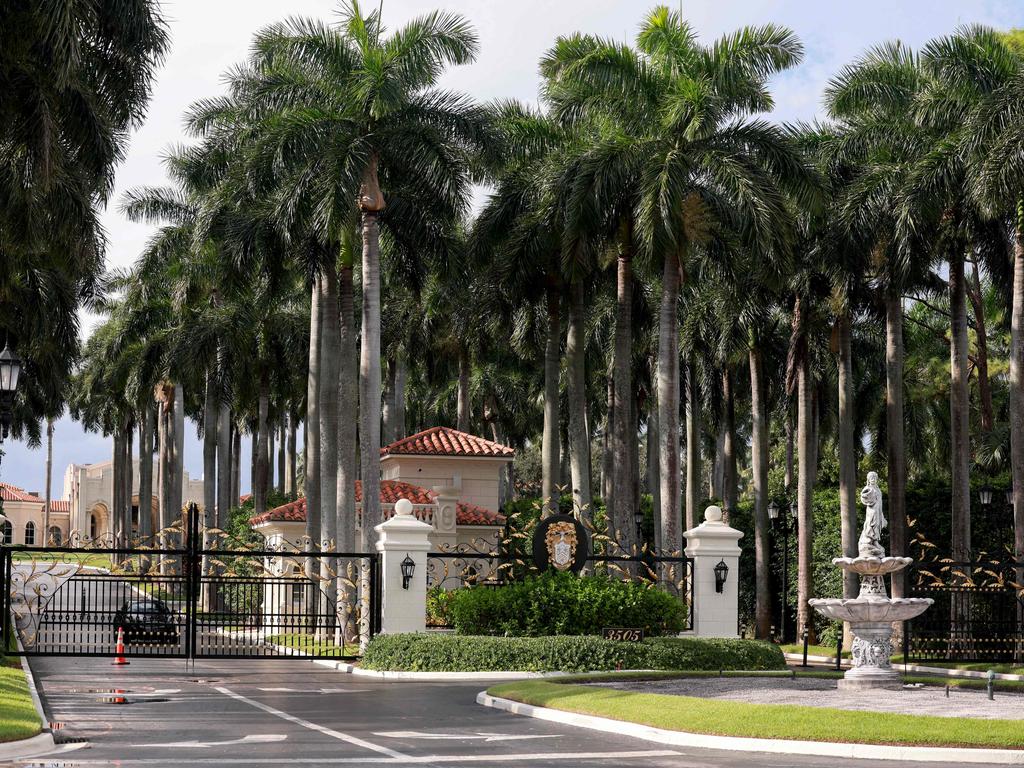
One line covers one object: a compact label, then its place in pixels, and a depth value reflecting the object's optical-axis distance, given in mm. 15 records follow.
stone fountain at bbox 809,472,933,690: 21109
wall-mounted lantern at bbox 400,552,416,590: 26094
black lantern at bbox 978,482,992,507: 36000
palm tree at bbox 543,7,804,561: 32219
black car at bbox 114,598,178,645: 27859
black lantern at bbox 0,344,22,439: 22391
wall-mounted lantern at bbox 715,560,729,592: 27672
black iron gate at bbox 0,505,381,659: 24562
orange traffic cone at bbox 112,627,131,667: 24912
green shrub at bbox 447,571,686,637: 26422
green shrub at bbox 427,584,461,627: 32688
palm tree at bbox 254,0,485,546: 31828
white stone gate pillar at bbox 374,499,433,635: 26266
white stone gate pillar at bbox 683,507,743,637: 27812
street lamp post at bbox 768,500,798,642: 40281
